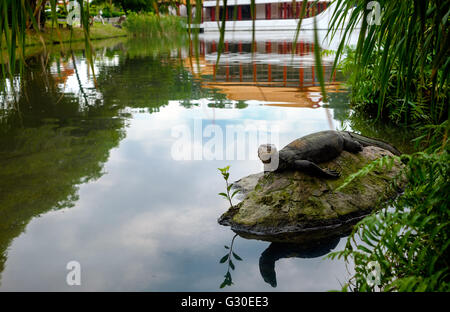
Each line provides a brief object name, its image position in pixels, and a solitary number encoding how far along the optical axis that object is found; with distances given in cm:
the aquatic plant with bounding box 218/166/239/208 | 456
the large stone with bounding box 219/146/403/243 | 424
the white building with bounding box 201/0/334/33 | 5766
